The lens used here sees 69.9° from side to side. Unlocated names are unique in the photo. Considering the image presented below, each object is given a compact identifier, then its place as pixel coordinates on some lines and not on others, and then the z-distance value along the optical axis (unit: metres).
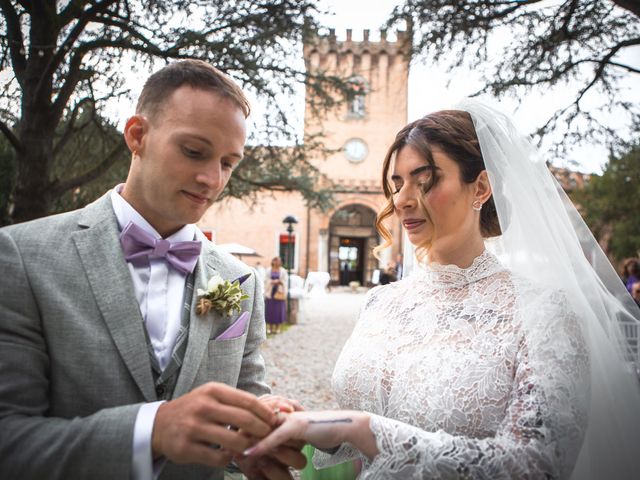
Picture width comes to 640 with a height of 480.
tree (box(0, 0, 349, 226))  5.16
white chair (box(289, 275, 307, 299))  16.12
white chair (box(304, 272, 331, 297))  26.16
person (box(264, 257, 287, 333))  13.33
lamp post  14.67
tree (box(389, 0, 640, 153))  5.21
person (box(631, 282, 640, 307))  5.71
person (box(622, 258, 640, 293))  6.38
